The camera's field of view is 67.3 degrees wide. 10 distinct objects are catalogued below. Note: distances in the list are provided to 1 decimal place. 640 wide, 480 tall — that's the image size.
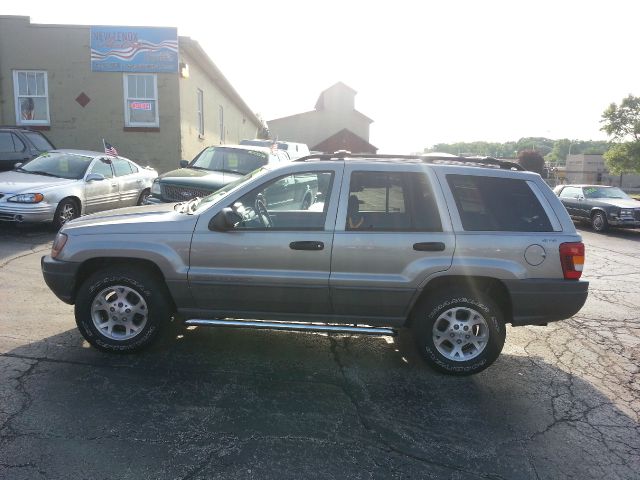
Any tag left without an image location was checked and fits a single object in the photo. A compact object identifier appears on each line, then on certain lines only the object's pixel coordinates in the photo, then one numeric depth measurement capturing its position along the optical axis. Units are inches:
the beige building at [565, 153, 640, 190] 2805.1
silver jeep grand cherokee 153.3
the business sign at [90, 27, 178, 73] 585.3
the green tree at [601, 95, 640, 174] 1603.1
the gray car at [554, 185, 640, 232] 557.0
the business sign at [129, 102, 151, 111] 604.7
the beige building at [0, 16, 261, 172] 593.6
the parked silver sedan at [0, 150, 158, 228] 331.6
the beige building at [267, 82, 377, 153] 1852.9
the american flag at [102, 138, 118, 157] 443.7
